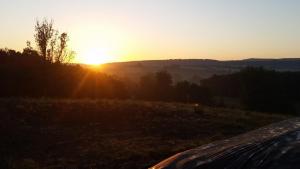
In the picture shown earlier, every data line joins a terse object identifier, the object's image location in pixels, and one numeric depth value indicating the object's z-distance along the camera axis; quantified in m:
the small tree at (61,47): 21.42
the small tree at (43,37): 20.89
